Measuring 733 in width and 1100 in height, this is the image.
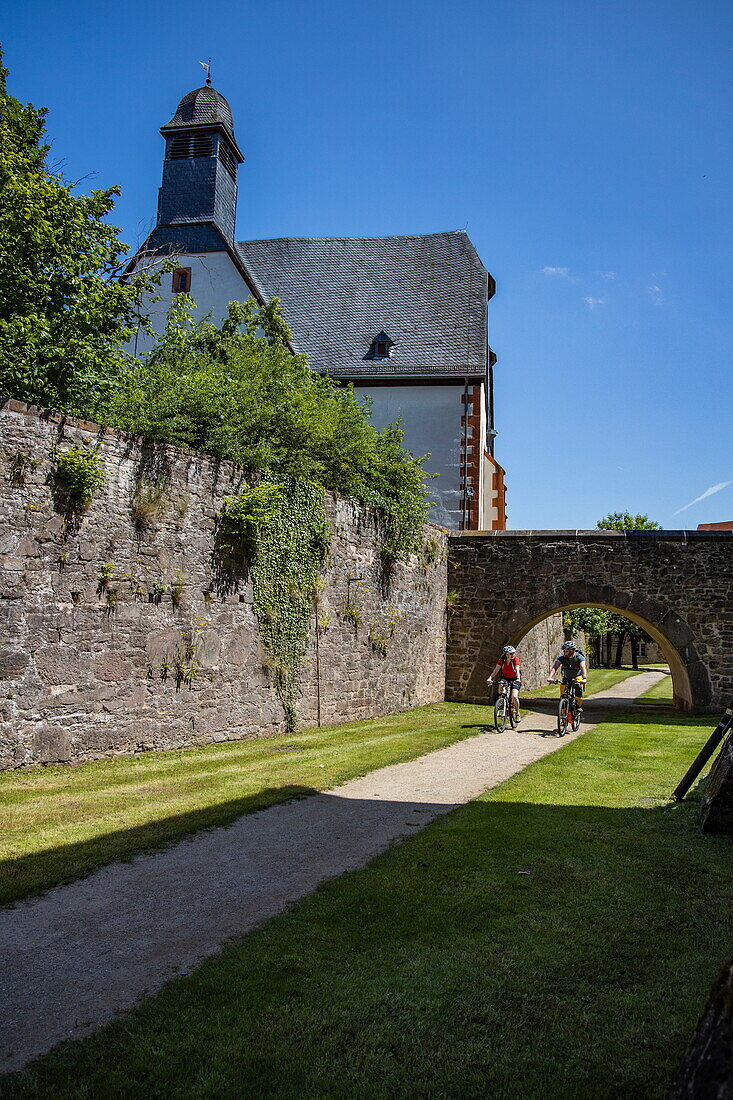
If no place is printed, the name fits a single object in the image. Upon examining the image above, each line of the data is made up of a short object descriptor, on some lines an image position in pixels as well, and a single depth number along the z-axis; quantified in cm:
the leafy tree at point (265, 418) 1143
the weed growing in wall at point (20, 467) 848
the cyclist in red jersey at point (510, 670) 1484
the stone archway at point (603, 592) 1814
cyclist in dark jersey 1466
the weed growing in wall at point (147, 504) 986
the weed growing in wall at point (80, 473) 892
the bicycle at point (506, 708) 1461
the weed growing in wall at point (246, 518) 1120
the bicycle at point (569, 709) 1425
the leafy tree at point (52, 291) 979
